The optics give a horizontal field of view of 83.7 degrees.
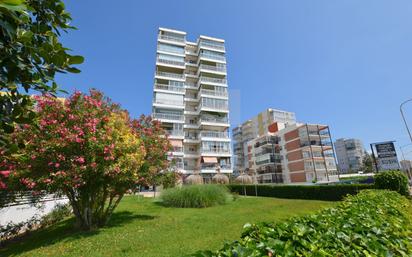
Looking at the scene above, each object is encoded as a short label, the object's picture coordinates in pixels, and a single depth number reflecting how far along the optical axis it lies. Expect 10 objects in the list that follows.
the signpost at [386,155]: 26.17
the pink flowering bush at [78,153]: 7.49
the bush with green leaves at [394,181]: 13.24
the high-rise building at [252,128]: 92.41
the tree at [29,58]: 1.50
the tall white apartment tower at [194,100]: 41.72
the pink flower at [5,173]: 6.78
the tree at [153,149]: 10.99
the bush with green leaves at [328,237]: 1.91
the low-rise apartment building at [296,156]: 56.44
